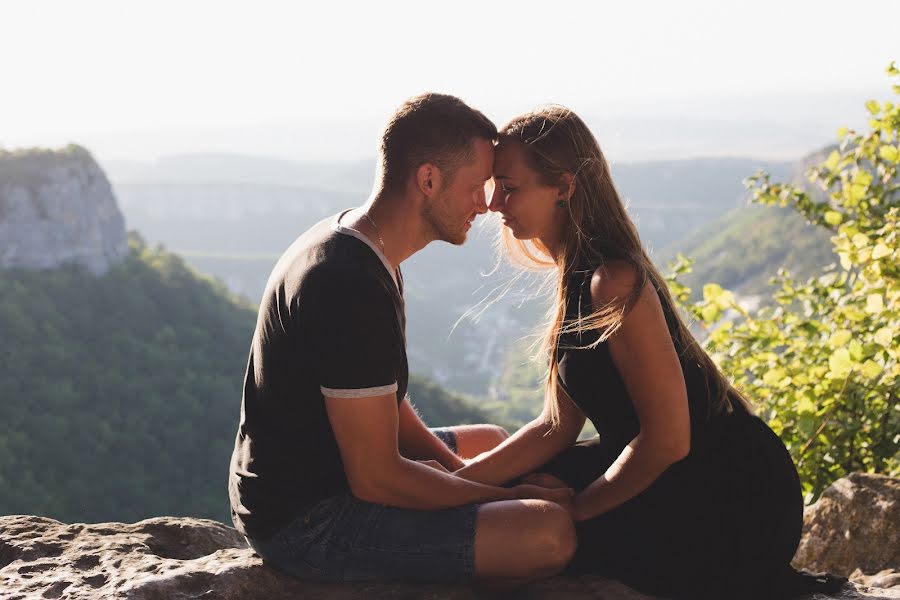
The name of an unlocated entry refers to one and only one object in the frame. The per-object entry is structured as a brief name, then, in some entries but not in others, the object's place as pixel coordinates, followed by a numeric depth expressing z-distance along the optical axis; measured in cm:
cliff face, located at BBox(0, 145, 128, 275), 5569
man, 262
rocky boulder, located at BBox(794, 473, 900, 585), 373
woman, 284
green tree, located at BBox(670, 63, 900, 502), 388
